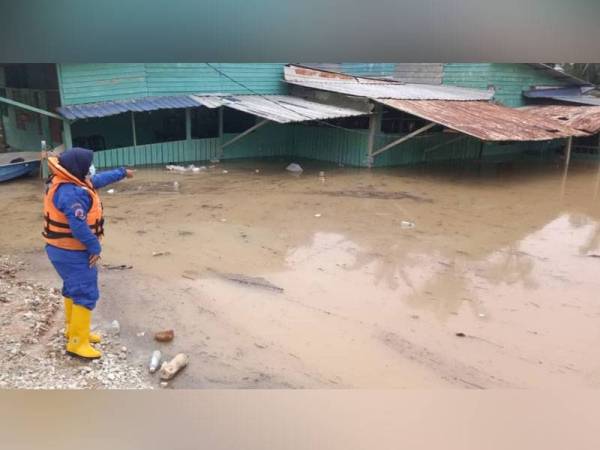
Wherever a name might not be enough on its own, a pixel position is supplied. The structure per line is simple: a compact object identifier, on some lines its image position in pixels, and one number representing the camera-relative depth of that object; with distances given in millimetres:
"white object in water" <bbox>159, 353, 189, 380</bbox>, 3822
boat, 10078
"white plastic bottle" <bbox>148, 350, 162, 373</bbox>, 3879
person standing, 2990
